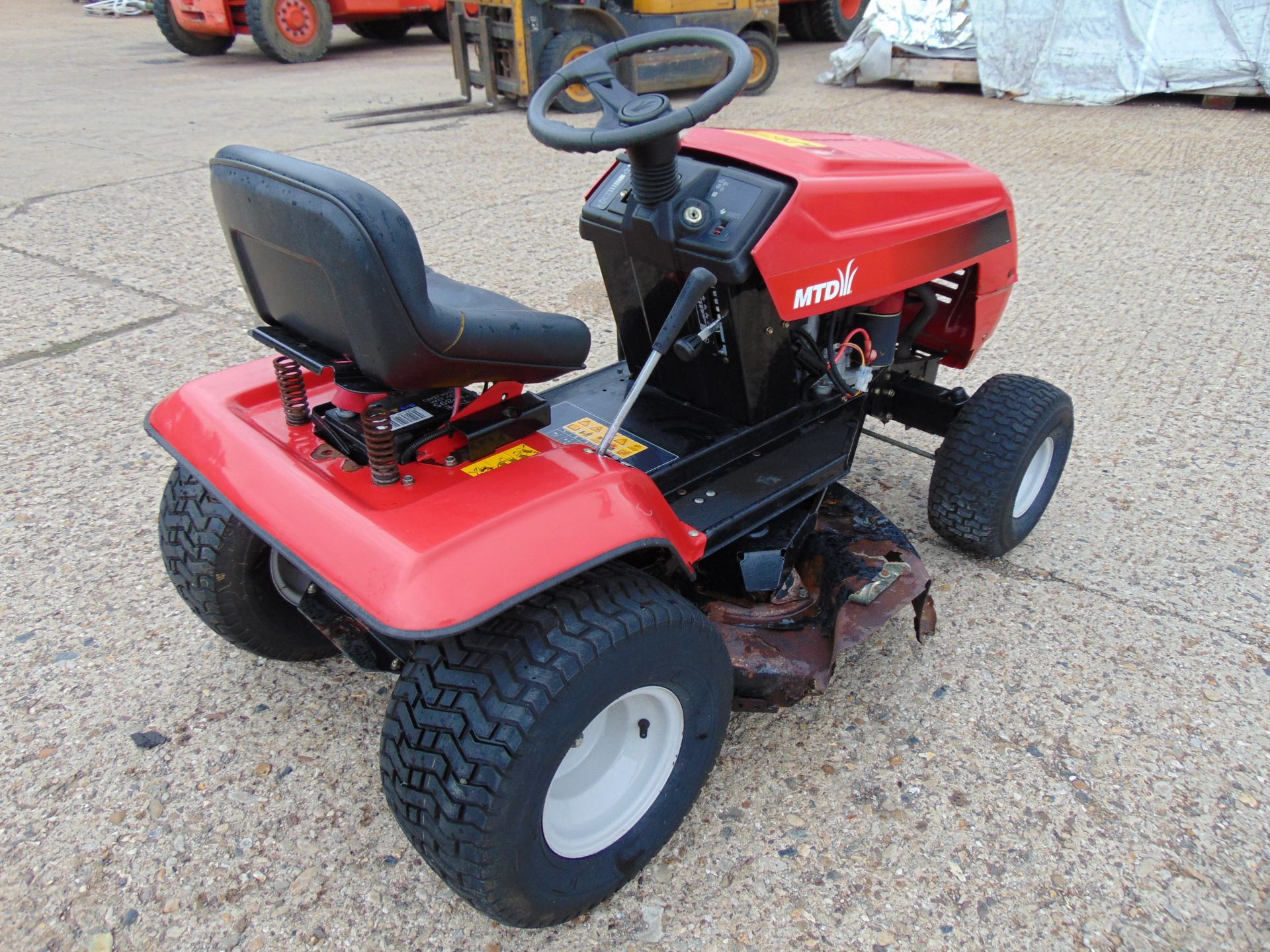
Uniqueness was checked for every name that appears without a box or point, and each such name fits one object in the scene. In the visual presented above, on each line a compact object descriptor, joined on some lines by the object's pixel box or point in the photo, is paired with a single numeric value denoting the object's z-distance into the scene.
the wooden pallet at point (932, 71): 8.32
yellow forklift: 7.42
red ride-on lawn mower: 1.41
